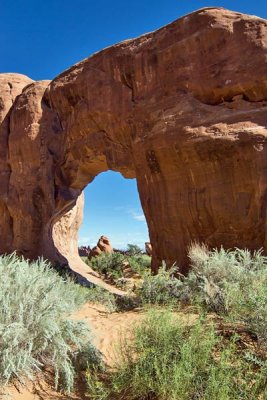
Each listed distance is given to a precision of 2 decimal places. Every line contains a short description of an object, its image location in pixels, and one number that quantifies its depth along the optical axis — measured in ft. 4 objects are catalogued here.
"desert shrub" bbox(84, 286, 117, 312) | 25.58
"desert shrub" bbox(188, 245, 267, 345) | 13.10
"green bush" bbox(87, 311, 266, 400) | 9.75
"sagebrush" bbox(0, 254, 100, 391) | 10.91
